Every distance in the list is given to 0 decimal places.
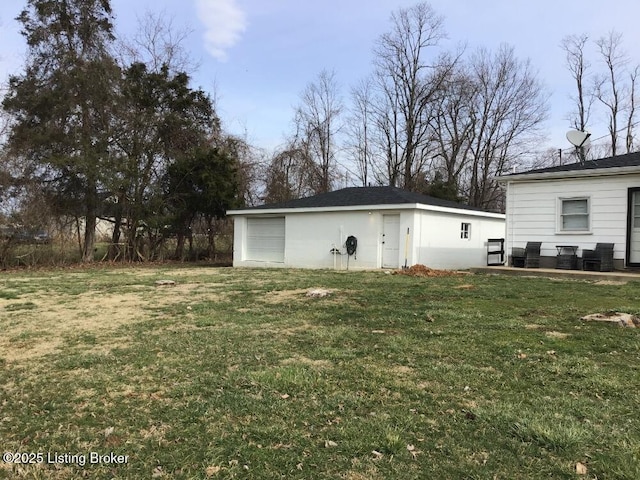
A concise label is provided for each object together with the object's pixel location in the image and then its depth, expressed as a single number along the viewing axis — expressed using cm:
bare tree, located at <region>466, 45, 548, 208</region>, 3120
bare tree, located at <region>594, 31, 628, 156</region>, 3147
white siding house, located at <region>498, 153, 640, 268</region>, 1166
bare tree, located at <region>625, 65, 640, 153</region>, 3069
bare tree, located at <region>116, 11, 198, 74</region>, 2045
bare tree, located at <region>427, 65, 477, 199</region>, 3061
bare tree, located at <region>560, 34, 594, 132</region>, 3195
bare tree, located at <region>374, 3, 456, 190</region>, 3019
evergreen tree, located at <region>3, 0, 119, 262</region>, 1684
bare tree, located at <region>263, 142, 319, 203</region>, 2656
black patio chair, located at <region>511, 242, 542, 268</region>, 1274
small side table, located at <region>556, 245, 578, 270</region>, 1211
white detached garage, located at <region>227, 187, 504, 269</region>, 1520
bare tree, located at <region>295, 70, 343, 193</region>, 3041
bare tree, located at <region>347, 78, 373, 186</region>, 3159
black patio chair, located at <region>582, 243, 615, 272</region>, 1155
